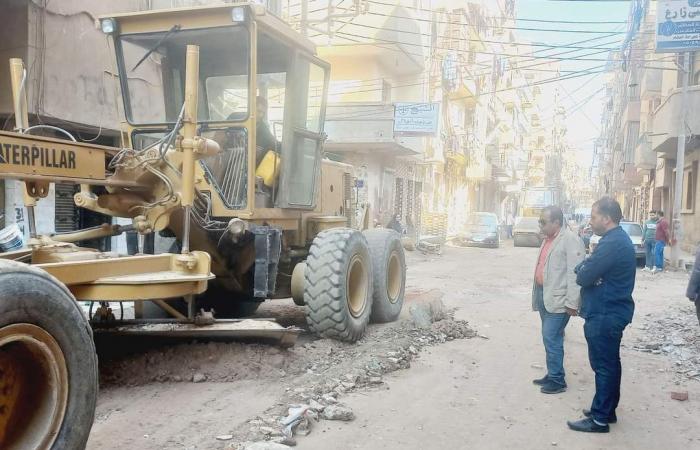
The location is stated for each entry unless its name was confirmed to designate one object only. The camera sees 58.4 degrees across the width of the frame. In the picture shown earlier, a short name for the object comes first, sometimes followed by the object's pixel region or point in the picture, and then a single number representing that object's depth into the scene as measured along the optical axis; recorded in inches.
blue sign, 593.0
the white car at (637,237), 726.4
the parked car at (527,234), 1159.0
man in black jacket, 174.2
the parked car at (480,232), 1111.0
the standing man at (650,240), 660.7
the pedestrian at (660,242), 633.0
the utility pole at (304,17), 661.3
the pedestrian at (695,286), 226.8
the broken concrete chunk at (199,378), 191.9
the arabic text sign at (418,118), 778.8
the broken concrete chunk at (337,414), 169.8
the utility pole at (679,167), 663.8
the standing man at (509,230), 1729.8
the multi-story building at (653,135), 735.7
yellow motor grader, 113.0
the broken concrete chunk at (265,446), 141.1
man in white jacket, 203.6
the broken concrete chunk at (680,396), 207.3
